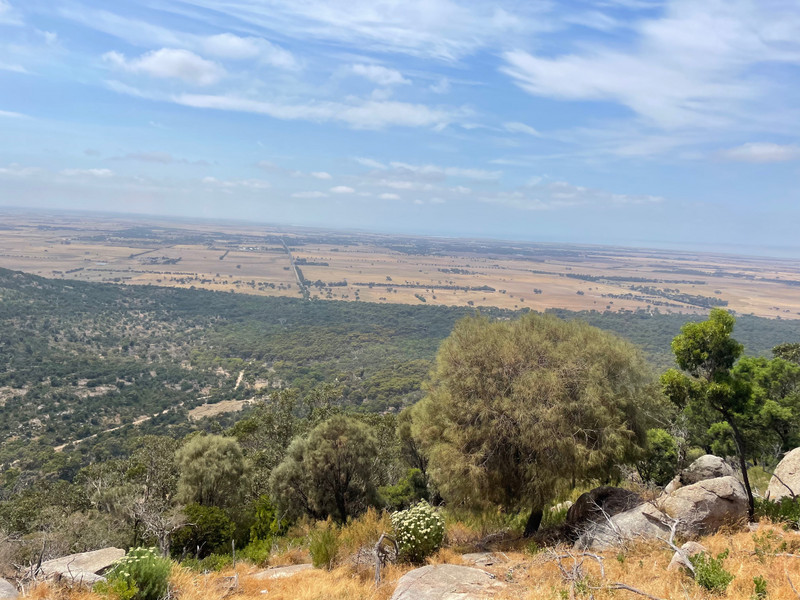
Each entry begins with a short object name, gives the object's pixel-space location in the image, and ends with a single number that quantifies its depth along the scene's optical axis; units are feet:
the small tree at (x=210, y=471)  68.28
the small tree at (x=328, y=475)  62.90
